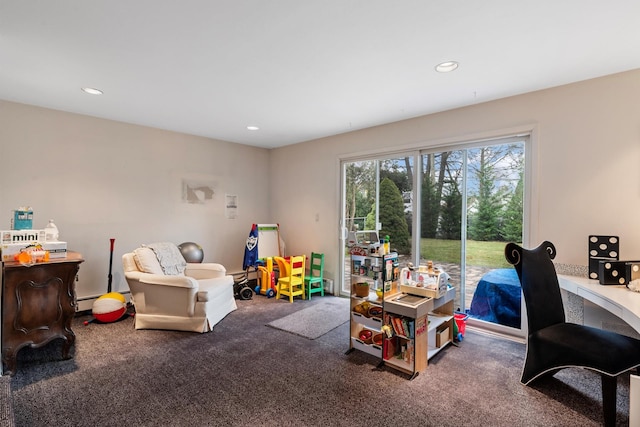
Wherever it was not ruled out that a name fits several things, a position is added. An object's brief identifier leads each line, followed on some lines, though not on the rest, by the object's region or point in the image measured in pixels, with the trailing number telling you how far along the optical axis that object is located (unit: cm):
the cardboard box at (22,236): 267
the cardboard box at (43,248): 250
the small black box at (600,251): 249
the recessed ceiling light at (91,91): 302
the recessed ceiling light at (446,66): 247
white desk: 137
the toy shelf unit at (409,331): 243
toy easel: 480
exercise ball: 425
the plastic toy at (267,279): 479
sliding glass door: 327
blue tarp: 326
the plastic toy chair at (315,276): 465
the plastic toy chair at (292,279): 448
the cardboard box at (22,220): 289
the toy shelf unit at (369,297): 271
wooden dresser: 234
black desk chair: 183
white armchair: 327
